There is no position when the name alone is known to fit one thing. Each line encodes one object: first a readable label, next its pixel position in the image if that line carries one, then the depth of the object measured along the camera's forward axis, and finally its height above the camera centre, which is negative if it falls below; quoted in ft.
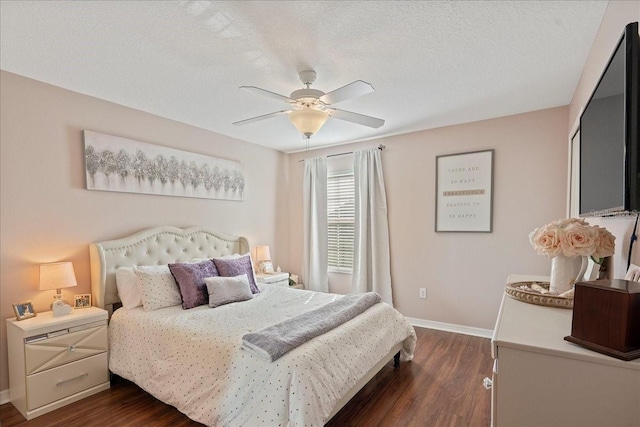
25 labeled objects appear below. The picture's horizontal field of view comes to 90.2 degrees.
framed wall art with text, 12.21 +0.42
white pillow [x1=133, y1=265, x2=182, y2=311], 9.21 -2.57
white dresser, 2.89 -1.76
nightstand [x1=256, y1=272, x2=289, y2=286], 13.64 -3.36
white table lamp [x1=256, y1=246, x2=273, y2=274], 14.82 -2.66
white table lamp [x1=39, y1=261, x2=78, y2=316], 8.25 -2.04
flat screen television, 3.29 +0.84
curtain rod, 14.60 +2.45
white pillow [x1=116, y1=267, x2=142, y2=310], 9.38 -2.58
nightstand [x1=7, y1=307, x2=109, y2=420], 7.51 -3.96
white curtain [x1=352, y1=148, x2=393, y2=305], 14.35 -1.35
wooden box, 2.85 -1.09
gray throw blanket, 6.30 -2.88
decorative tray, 4.56 -1.44
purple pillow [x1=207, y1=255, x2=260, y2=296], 10.94 -2.33
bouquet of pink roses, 4.42 -0.54
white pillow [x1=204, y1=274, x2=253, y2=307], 9.72 -2.78
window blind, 15.83 -0.91
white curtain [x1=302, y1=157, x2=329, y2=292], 16.20 -1.23
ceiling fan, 7.04 +2.42
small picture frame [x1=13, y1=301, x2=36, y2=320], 8.00 -2.78
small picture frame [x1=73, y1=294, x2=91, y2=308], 9.09 -2.85
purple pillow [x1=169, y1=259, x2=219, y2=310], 9.58 -2.50
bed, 5.98 -3.41
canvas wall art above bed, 9.93 +1.15
